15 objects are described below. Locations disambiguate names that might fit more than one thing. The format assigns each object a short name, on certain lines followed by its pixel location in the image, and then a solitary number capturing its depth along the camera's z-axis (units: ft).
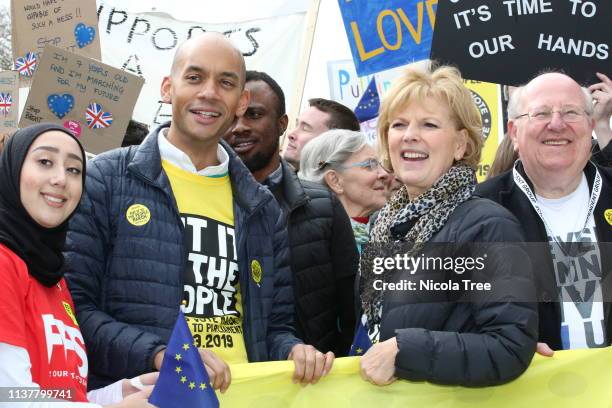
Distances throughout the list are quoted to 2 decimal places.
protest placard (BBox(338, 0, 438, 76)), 24.97
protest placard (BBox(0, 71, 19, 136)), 21.03
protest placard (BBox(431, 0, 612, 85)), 14.53
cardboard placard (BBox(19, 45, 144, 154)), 19.03
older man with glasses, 11.84
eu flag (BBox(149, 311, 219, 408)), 9.62
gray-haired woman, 17.10
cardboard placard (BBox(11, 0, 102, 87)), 21.33
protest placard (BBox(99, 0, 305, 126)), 27.61
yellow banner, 10.90
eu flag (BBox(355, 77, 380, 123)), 26.22
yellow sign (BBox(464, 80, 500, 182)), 22.90
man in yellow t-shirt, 10.73
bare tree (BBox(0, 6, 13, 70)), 58.03
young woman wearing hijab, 8.64
